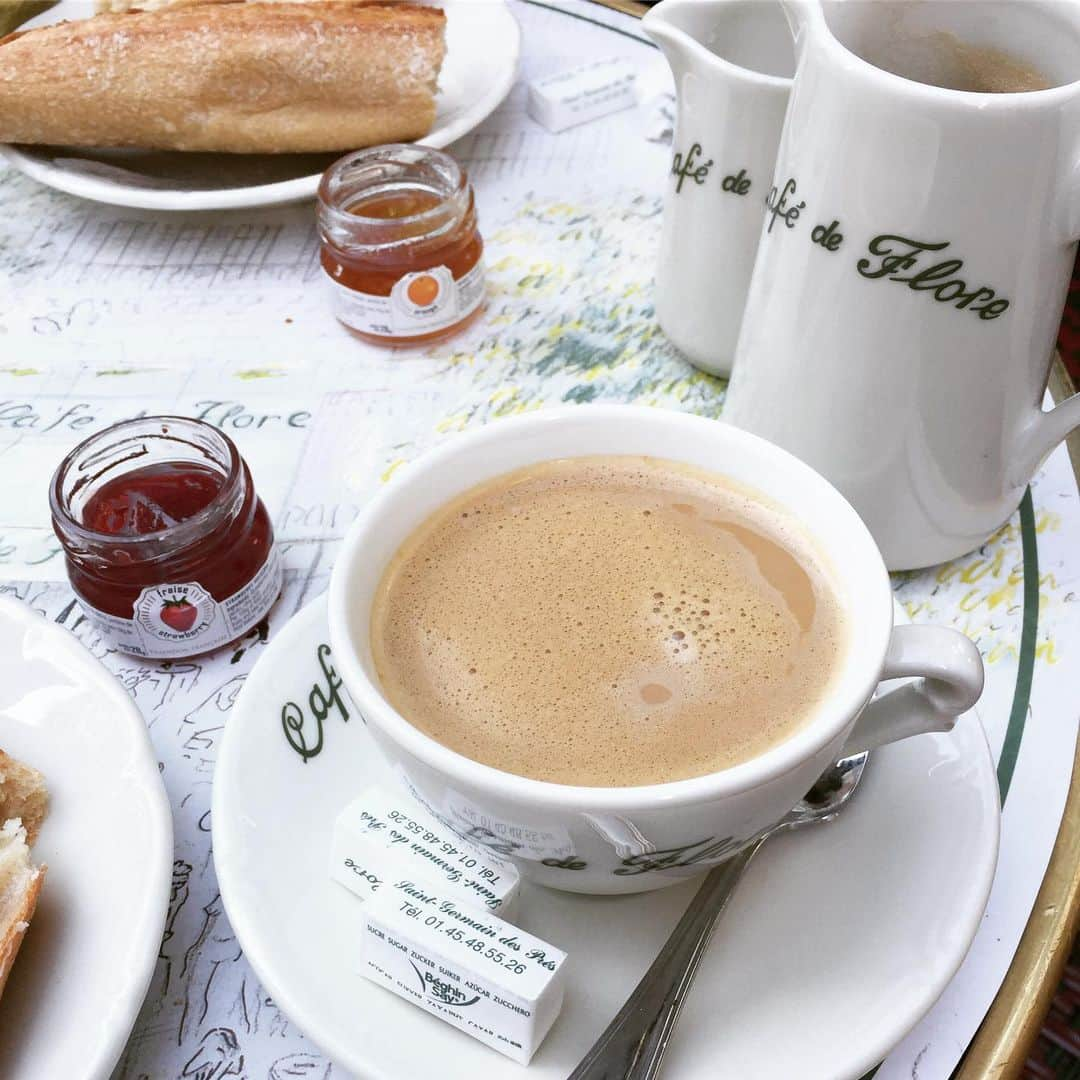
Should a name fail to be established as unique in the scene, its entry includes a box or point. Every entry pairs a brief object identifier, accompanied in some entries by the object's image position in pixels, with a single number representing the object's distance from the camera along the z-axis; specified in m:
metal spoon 0.25
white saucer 0.25
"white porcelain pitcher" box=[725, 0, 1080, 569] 0.28
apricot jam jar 0.39
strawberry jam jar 0.32
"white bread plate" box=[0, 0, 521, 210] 0.42
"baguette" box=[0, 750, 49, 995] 0.26
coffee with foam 0.26
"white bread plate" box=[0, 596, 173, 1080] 0.25
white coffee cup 0.24
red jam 0.33
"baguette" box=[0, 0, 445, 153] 0.42
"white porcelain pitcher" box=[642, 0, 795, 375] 0.33
